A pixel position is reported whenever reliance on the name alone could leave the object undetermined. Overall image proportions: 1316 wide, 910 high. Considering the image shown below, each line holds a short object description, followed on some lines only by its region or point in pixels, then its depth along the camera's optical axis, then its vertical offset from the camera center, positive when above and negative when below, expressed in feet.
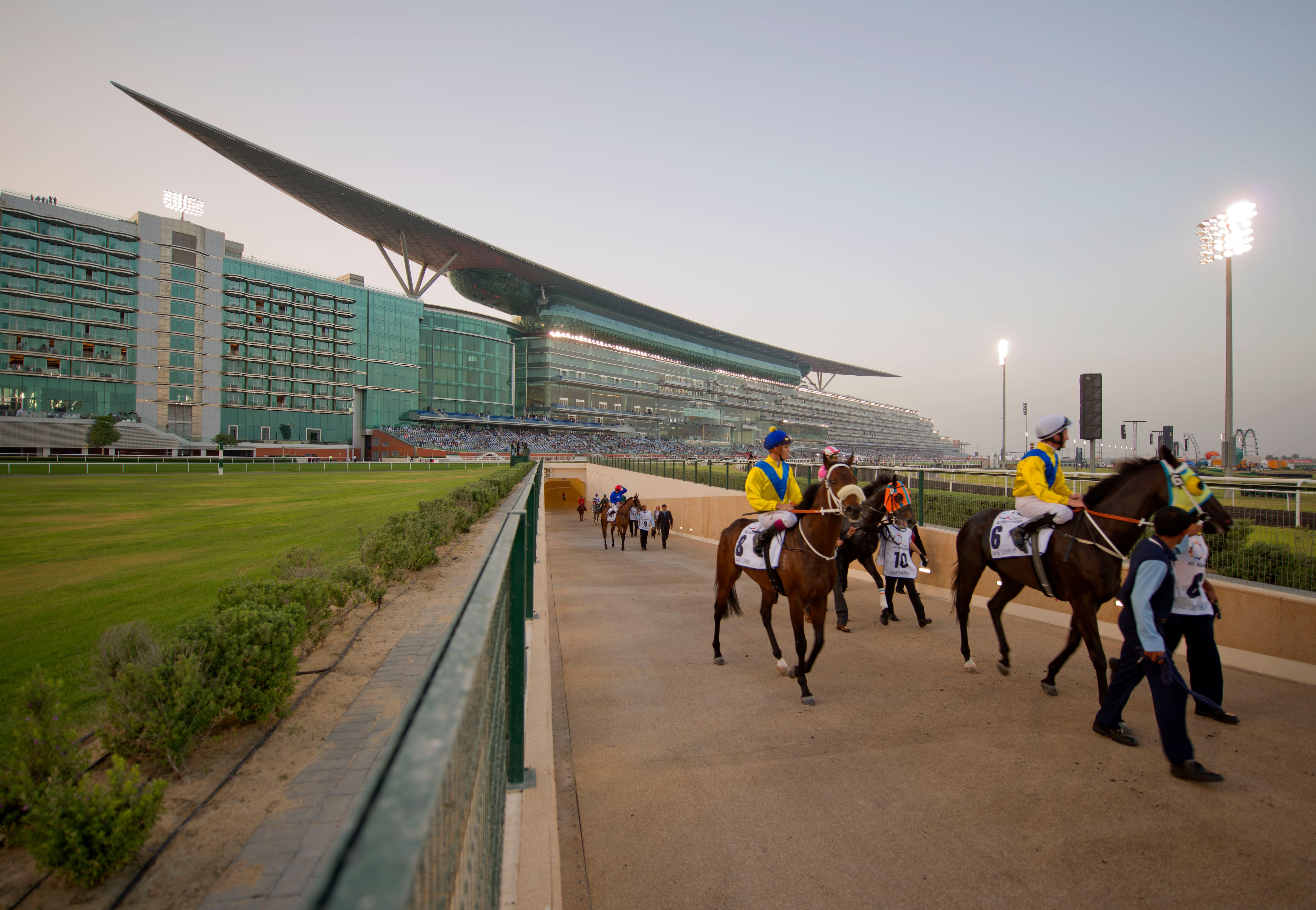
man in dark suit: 61.00 -5.66
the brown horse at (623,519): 61.57 -5.57
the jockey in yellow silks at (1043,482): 20.44 -0.47
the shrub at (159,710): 12.07 -4.89
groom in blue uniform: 13.47 -3.22
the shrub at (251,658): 13.58 -4.38
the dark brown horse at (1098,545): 18.04 -2.27
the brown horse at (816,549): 19.77 -2.71
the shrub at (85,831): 9.02 -5.35
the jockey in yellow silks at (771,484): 21.98 -0.71
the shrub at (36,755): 9.68 -4.69
